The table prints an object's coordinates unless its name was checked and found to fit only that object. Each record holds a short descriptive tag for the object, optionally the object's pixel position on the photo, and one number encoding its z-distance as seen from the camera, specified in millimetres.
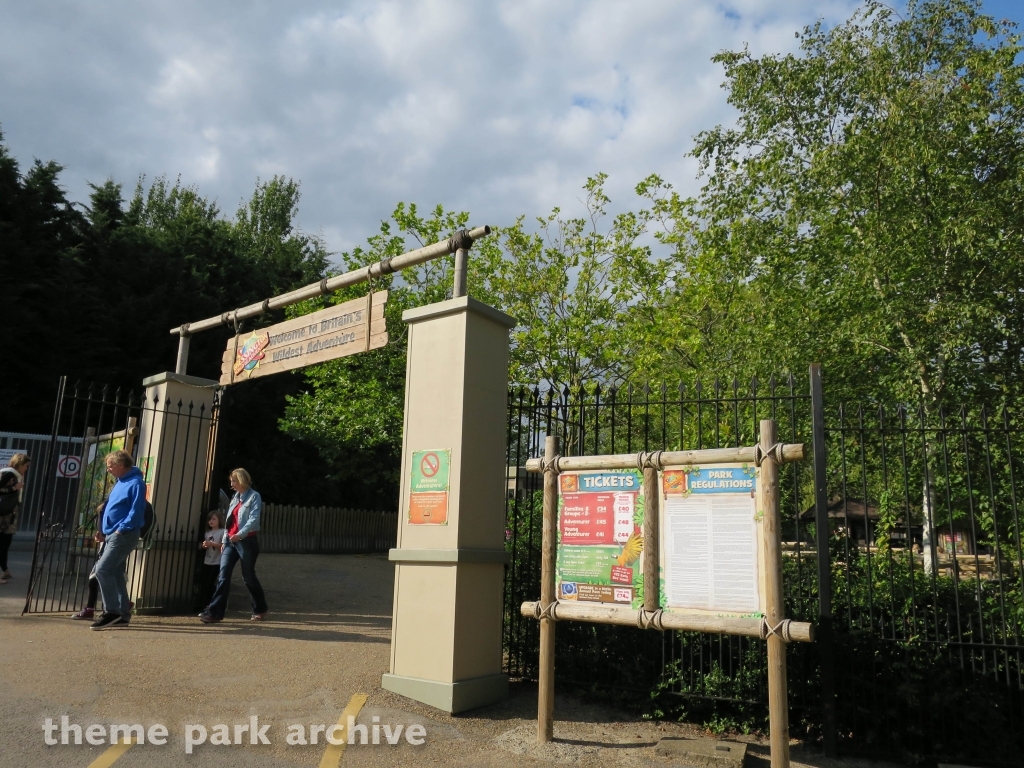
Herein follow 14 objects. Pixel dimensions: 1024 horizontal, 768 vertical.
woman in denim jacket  8758
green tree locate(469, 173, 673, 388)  18000
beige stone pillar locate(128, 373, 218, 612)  9453
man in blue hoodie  7914
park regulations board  4902
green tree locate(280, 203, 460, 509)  21688
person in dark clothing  10547
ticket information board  5465
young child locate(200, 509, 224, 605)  9602
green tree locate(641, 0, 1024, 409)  11742
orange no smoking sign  6496
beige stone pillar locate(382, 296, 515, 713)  6234
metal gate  9352
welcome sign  8078
